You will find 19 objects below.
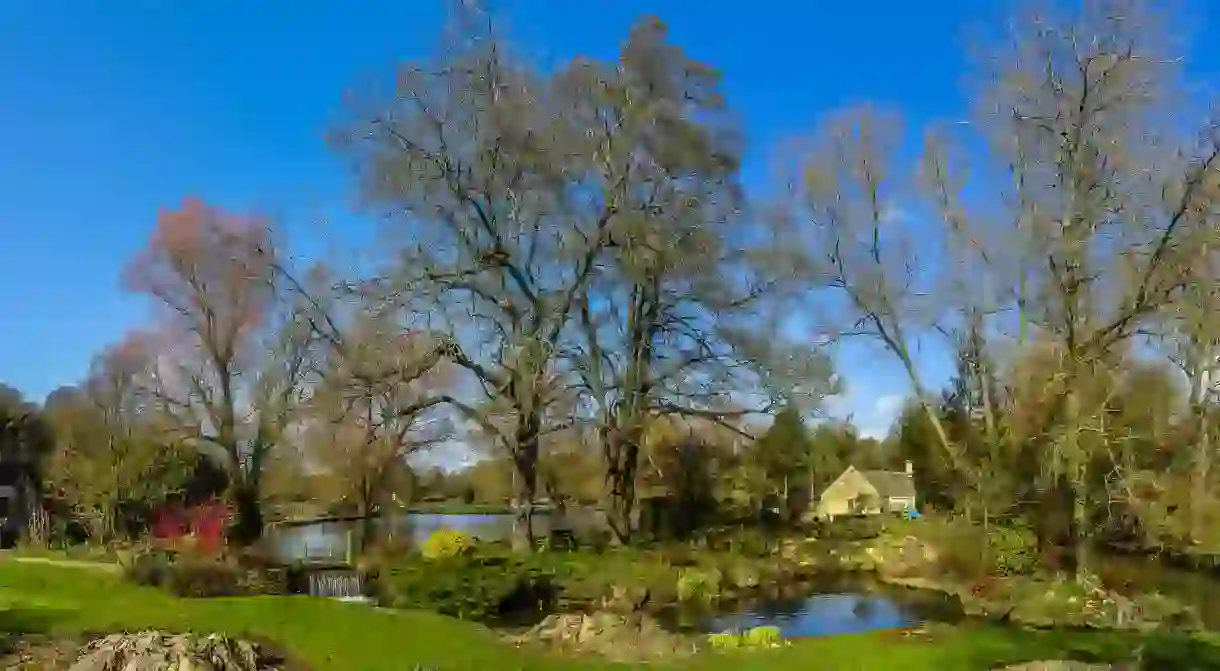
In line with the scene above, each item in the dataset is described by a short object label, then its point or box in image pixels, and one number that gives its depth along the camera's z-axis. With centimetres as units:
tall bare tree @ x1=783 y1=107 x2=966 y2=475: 2748
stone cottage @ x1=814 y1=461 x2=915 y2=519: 5503
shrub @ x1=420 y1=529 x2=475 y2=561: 2014
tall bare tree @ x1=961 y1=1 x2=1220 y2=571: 2045
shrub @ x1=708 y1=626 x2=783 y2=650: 1276
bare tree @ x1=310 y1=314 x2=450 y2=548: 2197
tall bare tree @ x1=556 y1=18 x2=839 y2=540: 2381
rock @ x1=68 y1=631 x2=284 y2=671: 848
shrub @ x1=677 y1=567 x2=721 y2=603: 2127
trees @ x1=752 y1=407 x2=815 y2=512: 4222
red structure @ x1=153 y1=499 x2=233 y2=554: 2083
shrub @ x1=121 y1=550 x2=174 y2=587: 1689
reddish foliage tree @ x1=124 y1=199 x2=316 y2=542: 3144
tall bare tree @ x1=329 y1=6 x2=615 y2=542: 2239
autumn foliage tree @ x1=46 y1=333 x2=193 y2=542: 2600
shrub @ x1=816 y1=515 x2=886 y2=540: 3456
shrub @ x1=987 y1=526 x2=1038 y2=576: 2311
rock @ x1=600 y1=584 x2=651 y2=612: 1925
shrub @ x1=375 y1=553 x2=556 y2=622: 1709
